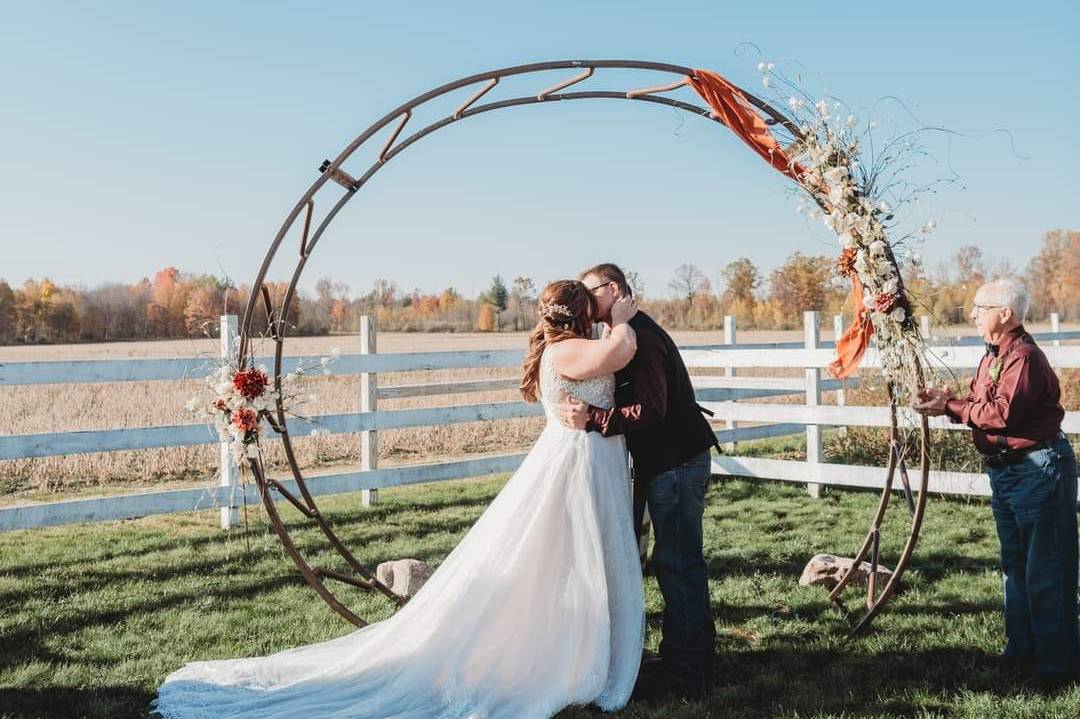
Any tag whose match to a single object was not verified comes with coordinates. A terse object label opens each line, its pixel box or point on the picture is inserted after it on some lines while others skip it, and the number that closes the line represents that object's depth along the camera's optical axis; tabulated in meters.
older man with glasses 3.94
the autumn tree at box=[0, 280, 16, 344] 47.28
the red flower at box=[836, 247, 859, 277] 4.83
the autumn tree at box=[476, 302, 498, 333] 58.25
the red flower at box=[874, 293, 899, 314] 4.63
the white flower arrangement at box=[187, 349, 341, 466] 4.78
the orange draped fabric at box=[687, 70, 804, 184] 5.14
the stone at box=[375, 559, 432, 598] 5.53
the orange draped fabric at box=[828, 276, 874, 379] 5.05
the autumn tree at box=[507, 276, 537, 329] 54.84
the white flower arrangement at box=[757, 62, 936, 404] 4.64
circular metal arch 4.84
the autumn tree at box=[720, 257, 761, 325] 56.50
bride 3.96
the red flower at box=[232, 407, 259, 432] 4.75
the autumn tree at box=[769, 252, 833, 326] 44.78
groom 4.20
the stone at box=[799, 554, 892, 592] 5.65
